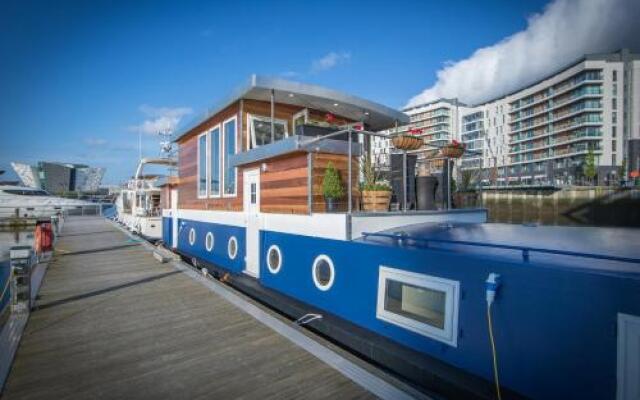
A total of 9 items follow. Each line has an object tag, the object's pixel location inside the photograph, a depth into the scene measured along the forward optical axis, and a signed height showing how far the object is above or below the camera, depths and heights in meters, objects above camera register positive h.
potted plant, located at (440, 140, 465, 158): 6.69 +0.95
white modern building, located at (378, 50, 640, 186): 63.56 +15.32
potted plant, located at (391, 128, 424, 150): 5.83 +0.97
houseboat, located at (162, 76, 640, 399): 2.73 -0.85
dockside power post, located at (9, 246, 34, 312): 5.47 -1.33
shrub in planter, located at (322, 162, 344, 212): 5.67 +0.17
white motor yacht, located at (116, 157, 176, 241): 17.69 -0.52
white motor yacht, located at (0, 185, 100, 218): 41.38 -0.78
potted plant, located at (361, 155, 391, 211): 5.67 +0.04
